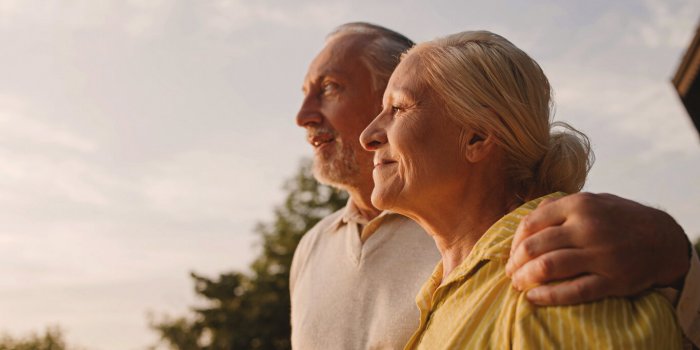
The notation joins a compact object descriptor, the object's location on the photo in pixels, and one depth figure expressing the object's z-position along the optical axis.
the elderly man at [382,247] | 0.60
